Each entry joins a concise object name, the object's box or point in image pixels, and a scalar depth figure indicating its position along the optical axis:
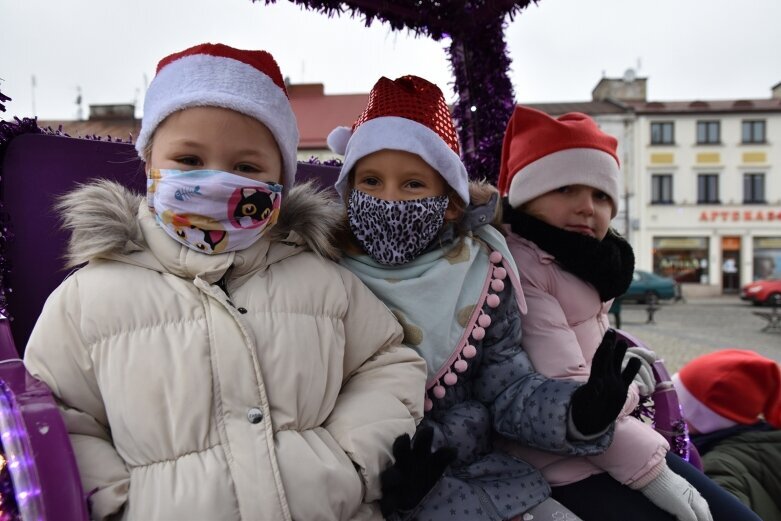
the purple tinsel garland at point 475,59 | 2.20
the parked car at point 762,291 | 17.94
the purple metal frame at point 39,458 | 0.88
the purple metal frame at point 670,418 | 1.91
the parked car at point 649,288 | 18.17
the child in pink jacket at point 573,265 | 1.51
